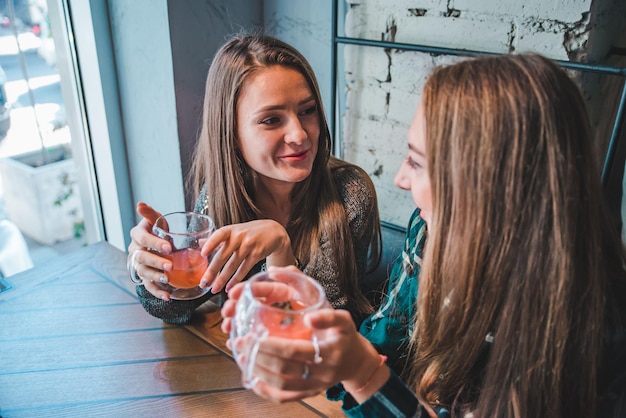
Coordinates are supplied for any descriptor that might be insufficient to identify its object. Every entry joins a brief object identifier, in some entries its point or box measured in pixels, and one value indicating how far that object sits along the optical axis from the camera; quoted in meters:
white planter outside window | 1.89
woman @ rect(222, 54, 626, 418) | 0.68
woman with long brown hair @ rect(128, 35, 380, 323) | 1.16
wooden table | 0.88
